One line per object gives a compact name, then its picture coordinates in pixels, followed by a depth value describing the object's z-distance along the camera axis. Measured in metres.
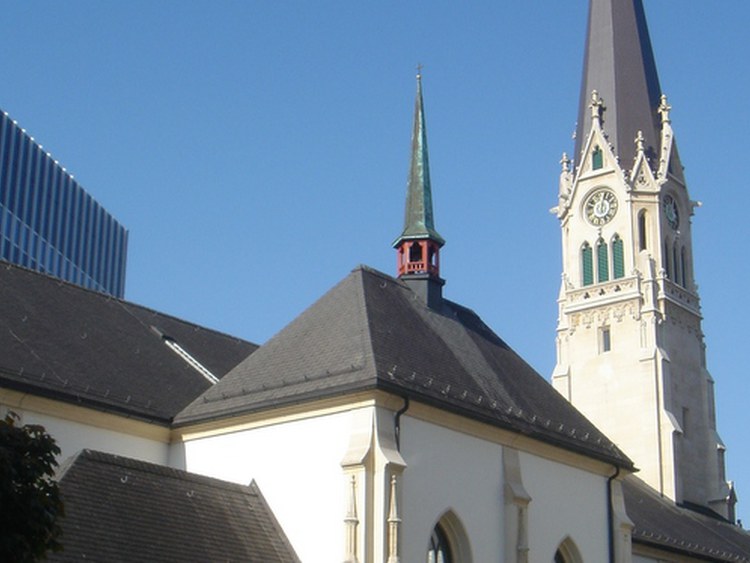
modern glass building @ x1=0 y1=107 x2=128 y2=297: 101.38
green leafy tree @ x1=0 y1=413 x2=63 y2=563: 13.92
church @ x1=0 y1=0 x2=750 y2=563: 23.59
